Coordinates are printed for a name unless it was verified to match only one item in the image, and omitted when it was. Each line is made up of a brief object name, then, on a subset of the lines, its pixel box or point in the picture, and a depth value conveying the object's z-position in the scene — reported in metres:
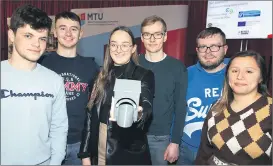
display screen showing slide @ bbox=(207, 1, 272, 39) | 3.11
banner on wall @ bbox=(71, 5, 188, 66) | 4.13
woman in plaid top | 1.10
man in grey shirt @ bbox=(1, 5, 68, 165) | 1.18
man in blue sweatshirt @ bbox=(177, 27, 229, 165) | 1.65
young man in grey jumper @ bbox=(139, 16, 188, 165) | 1.61
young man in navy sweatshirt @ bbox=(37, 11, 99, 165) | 1.62
